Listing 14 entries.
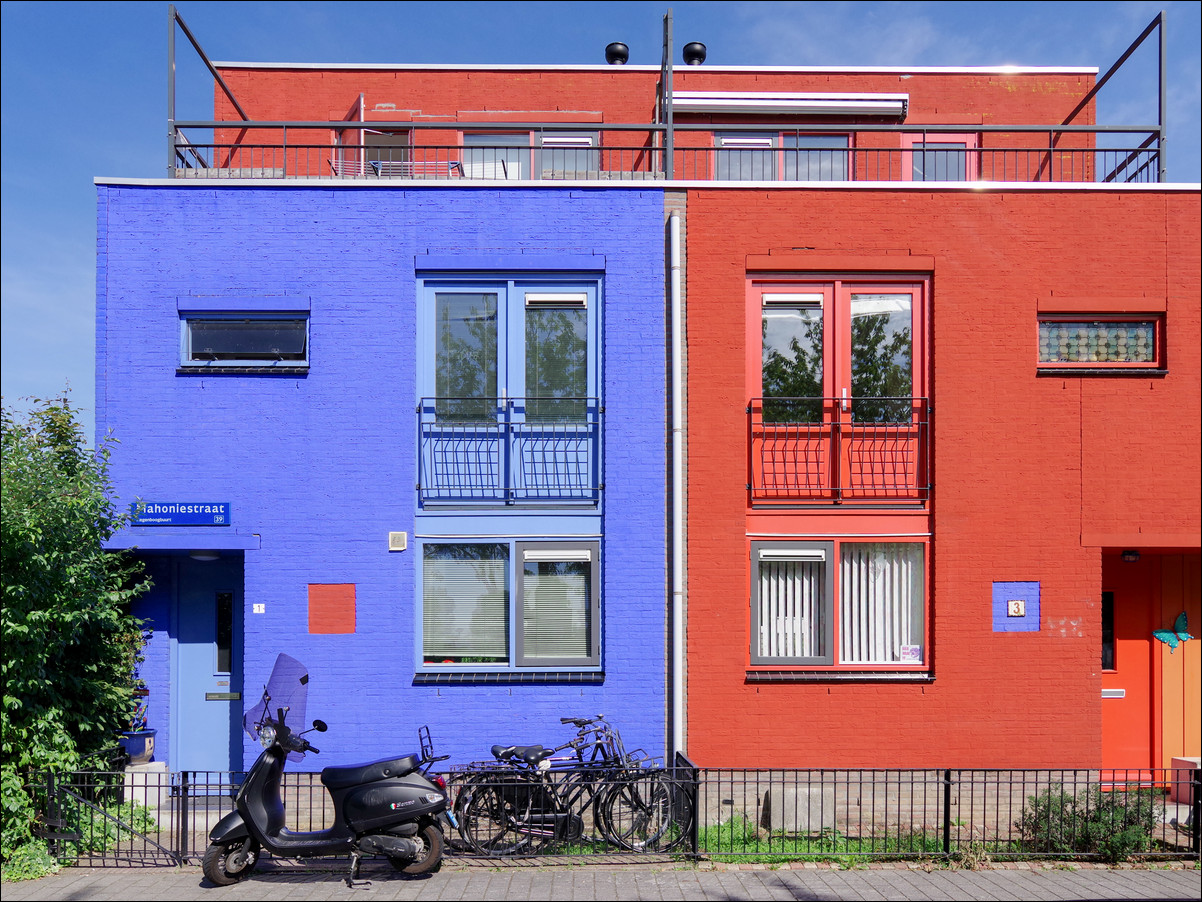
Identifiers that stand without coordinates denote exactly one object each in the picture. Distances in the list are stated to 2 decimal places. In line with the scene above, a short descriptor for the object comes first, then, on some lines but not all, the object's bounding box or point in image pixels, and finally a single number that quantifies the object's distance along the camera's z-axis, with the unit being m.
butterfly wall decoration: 11.09
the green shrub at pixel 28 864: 7.68
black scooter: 7.60
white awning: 14.09
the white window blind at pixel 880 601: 10.38
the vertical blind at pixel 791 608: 10.34
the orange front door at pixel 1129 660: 11.02
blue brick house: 10.03
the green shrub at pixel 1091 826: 8.38
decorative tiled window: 10.54
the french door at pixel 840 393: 10.41
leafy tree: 7.93
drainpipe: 9.96
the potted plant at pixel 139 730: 9.81
